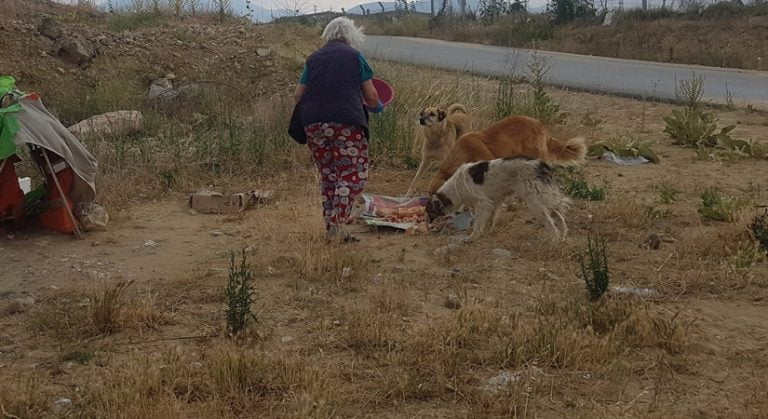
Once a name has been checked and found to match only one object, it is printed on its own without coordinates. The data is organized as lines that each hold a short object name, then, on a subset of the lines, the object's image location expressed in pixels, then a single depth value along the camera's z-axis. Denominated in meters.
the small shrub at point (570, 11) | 28.39
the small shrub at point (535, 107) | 10.71
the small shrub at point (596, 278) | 5.13
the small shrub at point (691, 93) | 11.16
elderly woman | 6.53
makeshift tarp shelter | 6.50
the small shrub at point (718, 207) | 6.99
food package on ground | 7.48
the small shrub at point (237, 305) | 4.71
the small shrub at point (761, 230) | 6.01
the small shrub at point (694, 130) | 10.34
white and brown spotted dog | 6.72
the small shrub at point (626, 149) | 9.80
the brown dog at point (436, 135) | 8.38
